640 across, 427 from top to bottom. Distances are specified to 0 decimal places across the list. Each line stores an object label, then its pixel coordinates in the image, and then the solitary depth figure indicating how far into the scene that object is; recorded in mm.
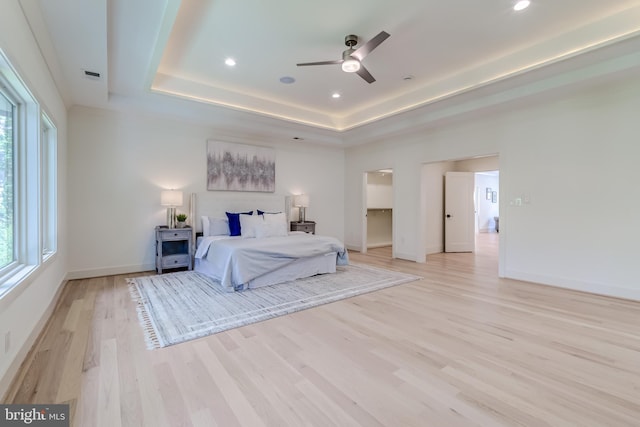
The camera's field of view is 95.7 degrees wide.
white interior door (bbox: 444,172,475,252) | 7242
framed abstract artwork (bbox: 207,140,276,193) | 5539
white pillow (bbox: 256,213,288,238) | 4930
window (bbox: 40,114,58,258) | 3295
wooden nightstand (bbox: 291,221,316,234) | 6375
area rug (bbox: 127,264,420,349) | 2686
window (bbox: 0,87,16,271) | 2213
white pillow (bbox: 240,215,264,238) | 4929
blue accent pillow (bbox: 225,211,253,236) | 5172
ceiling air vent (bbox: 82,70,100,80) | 3306
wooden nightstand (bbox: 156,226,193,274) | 4680
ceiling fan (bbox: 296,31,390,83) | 2969
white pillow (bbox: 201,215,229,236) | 5137
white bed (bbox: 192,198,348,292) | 3811
